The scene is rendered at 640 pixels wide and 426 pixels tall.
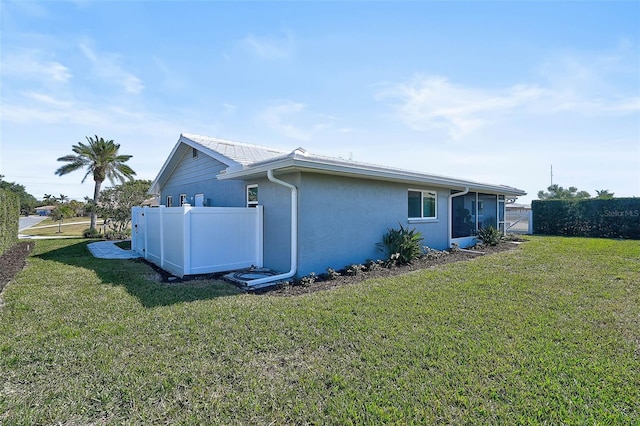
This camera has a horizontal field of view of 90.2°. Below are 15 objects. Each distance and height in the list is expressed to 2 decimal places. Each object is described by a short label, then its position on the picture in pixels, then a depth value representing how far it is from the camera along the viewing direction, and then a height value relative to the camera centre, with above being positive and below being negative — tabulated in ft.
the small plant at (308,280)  22.50 -4.97
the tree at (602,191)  121.15 +7.90
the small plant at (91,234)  62.80 -4.67
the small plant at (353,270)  25.71 -4.78
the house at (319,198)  24.52 +1.25
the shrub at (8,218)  33.28 -0.95
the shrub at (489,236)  44.09 -3.42
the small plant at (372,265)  27.27 -4.68
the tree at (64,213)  97.70 -0.81
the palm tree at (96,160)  70.33 +11.48
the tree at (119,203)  58.97 +1.42
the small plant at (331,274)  24.53 -4.92
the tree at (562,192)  139.17 +9.09
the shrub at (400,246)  29.58 -3.25
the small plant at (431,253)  32.96 -4.47
